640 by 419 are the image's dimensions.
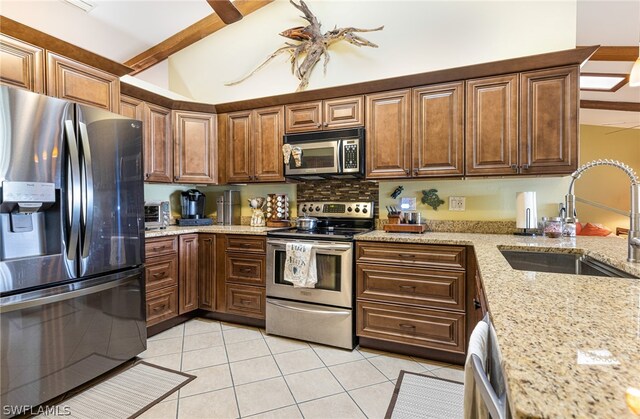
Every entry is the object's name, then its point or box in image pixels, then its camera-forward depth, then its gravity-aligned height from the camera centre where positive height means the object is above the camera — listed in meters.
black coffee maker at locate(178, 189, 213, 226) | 3.33 -0.02
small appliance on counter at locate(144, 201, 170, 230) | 2.89 -0.09
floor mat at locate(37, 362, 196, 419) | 1.69 -1.15
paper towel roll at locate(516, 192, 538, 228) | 2.38 -0.05
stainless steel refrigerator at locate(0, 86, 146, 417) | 1.56 -0.23
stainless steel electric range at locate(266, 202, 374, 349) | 2.43 -0.75
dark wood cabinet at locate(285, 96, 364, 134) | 2.76 +0.85
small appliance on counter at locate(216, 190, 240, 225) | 3.52 -0.04
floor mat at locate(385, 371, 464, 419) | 1.69 -1.17
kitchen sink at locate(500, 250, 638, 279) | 1.63 -0.34
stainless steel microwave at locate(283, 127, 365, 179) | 2.71 +0.46
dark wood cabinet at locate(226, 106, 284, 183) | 3.07 +0.62
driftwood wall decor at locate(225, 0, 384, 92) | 3.06 +1.70
